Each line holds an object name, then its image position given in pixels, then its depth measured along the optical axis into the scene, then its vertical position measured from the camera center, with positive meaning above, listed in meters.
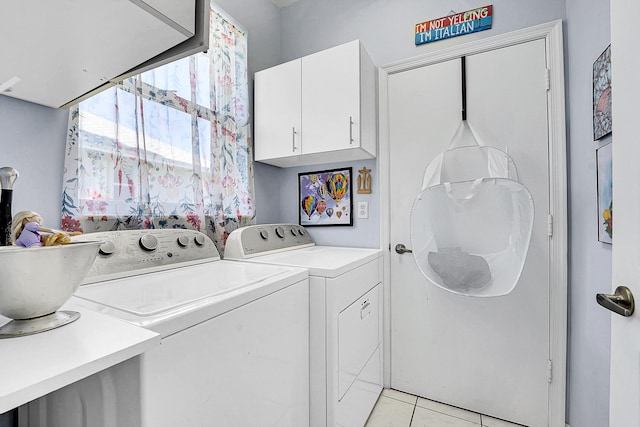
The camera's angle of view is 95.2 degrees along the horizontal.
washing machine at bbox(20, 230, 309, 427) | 0.70 -0.39
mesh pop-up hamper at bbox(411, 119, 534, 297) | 1.46 -0.12
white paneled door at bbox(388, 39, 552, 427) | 1.72 -0.44
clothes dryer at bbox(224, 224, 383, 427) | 1.29 -0.53
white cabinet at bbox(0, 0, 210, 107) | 0.72 +0.49
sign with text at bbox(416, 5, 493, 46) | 1.86 +1.21
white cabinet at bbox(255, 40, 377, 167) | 1.86 +0.69
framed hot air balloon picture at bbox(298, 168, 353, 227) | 2.26 +0.10
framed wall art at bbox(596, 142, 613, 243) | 1.14 +0.06
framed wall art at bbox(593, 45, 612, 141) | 1.14 +0.46
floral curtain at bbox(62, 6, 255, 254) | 1.31 +0.33
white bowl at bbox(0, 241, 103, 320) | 0.56 -0.13
